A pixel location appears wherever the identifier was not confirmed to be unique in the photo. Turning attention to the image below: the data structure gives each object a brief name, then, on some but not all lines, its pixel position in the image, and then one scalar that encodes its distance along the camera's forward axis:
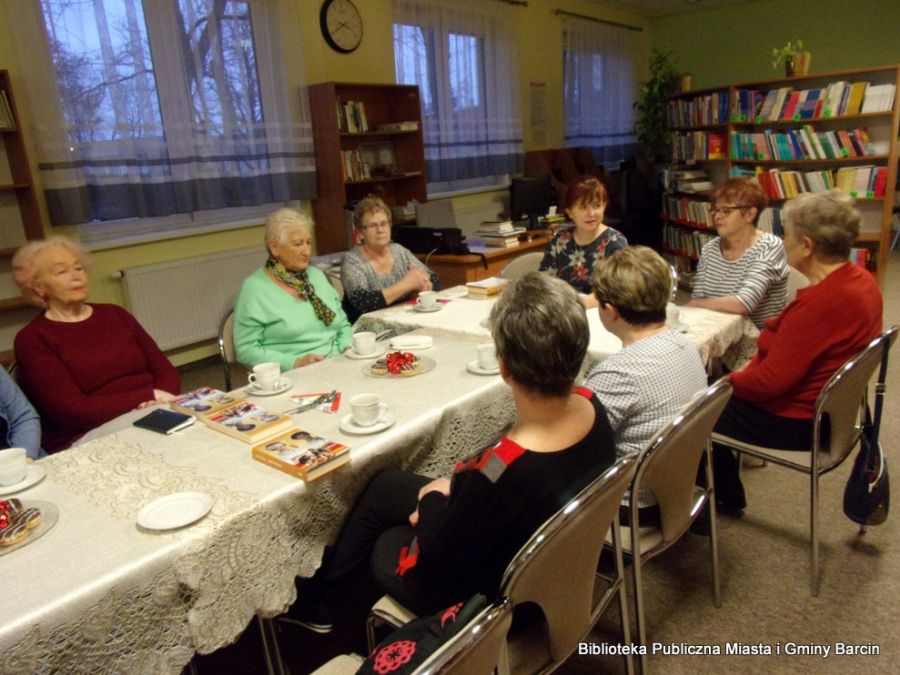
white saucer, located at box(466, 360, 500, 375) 1.87
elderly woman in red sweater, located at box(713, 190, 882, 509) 1.82
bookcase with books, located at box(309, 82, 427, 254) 4.74
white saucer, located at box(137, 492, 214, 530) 1.17
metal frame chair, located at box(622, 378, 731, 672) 1.32
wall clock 4.91
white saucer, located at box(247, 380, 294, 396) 1.81
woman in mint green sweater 2.40
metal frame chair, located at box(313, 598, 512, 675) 0.72
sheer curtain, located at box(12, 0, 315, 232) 3.59
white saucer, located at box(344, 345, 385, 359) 2.09
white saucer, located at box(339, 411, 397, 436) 1.52
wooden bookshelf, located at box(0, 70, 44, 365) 3.39
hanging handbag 1.93
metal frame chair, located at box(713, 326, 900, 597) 1.68
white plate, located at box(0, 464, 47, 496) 1.34
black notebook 1.59
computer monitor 5.70
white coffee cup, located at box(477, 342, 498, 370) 1.89
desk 4.10
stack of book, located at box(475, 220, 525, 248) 4.35
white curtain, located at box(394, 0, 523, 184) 5.62
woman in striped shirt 2.46
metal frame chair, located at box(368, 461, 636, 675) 0.98
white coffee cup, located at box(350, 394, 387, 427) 1.53
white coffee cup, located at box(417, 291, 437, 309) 2.62
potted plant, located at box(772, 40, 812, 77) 4.92
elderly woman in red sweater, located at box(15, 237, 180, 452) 2.03
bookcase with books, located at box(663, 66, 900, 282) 4.70
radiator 4.04
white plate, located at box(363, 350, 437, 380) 1.90
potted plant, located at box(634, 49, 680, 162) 7.15
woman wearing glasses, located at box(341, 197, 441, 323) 2.88
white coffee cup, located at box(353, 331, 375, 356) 2.09
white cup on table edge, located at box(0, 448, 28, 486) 1.33
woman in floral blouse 2.88
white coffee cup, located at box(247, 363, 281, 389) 1.81
